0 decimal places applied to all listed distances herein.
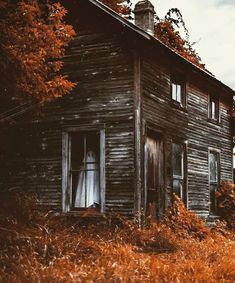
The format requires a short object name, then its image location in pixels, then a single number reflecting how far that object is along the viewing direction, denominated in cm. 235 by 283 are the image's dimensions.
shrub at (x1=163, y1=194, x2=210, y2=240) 1408
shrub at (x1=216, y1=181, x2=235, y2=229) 1792
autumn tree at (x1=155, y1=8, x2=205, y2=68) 2534
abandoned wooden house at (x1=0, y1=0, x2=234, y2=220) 1320
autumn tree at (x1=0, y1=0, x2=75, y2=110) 1044
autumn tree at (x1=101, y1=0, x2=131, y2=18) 2207
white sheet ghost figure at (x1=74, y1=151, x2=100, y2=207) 1359
